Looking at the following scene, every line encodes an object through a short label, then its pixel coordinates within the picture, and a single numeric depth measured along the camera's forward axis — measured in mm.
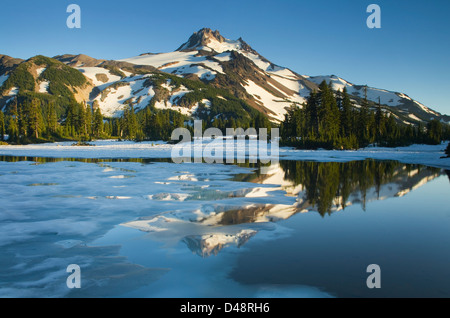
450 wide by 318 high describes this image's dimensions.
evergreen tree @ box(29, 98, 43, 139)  89375
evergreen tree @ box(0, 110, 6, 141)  85225
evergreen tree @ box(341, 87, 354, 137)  66375
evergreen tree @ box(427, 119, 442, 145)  68581
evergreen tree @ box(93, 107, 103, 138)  117000
